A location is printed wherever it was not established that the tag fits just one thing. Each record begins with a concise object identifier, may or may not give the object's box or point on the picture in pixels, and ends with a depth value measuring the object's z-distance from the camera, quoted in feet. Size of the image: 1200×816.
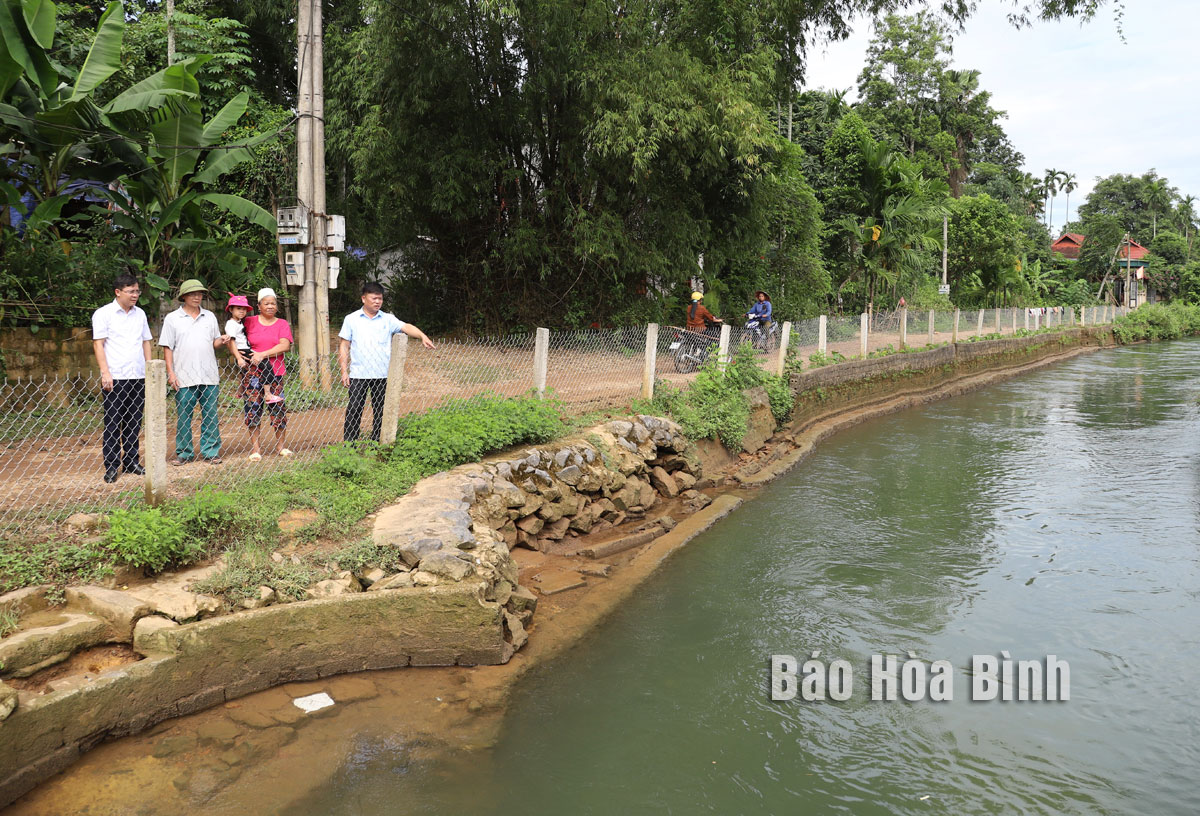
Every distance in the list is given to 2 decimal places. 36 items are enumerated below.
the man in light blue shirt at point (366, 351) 24.32
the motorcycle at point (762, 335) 48.67
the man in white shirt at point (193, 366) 23.00
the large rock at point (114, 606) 15.65
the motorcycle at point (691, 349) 43.37
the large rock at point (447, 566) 19.03
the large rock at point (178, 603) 16.16
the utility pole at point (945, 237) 101.71
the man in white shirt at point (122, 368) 21.25
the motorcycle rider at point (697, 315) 47.95
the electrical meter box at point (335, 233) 33.71
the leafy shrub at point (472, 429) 24.90
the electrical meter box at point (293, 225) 32.53
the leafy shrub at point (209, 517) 18.17
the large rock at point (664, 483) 32.24
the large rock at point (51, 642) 14.15
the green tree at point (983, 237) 107.24
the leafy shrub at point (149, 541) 16.98
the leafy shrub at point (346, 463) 22.76
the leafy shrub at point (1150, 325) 127.34
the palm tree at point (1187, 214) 208.14
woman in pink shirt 23.85
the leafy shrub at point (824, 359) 52.03
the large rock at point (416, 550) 19.26
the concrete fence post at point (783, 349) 46.26
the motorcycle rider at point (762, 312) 52.60
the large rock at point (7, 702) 13.07
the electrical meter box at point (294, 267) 32.83
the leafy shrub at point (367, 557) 18.76
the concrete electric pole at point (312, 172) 32.32
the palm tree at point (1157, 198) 192.03
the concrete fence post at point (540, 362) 29.81
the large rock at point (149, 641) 15.49
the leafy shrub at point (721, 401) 35.88
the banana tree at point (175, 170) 32.78
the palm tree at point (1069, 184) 216.49
